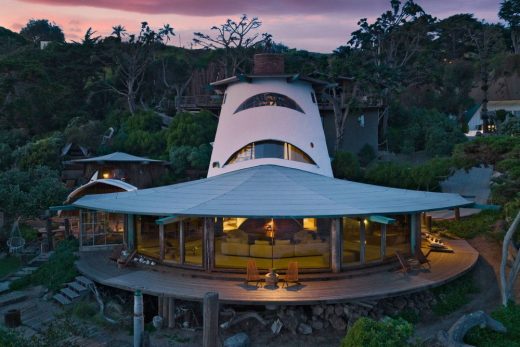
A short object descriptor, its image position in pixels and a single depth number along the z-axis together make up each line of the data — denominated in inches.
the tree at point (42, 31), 3523.6
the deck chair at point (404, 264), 547.8
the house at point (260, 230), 509.0
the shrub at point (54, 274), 582.2
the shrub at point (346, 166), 1062.4
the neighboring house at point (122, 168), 999.6
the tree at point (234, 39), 1673.2
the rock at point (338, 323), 462.6
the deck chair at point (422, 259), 577.6
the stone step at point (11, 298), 535.5
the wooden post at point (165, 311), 482.9
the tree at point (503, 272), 488.7
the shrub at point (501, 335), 383.6
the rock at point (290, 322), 455.5
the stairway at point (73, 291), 536.2
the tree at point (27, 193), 732.7
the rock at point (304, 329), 454.6
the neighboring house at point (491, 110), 1627.7
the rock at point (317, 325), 462.3
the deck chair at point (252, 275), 511.8
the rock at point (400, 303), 500.7
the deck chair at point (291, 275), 507.8
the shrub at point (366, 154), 1290.6
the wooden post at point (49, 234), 740.0
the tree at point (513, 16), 2102.6
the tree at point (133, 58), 1647.4
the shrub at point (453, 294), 517.1
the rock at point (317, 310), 465.7
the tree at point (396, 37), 1694.1
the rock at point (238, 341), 420.8
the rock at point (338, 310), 468.1
